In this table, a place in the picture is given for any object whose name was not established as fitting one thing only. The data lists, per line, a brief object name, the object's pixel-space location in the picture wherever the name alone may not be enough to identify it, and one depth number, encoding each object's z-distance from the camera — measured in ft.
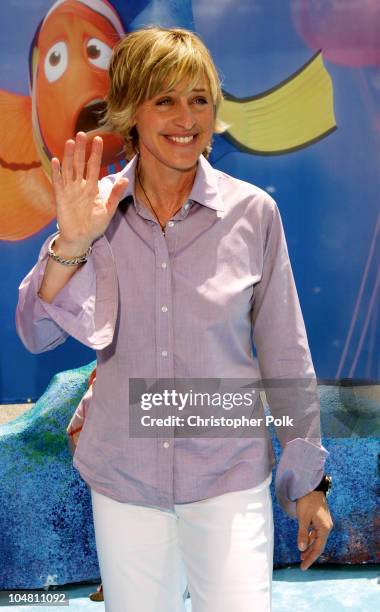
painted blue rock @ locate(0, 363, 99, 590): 10.85
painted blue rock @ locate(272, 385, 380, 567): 11.32
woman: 5.61
